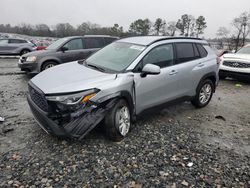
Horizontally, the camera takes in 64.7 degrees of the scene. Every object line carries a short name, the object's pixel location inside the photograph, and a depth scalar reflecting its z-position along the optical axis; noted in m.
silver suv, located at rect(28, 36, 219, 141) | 2.65
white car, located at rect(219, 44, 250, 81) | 7.25
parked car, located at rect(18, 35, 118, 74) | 7.14
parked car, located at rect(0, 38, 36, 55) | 14.43
